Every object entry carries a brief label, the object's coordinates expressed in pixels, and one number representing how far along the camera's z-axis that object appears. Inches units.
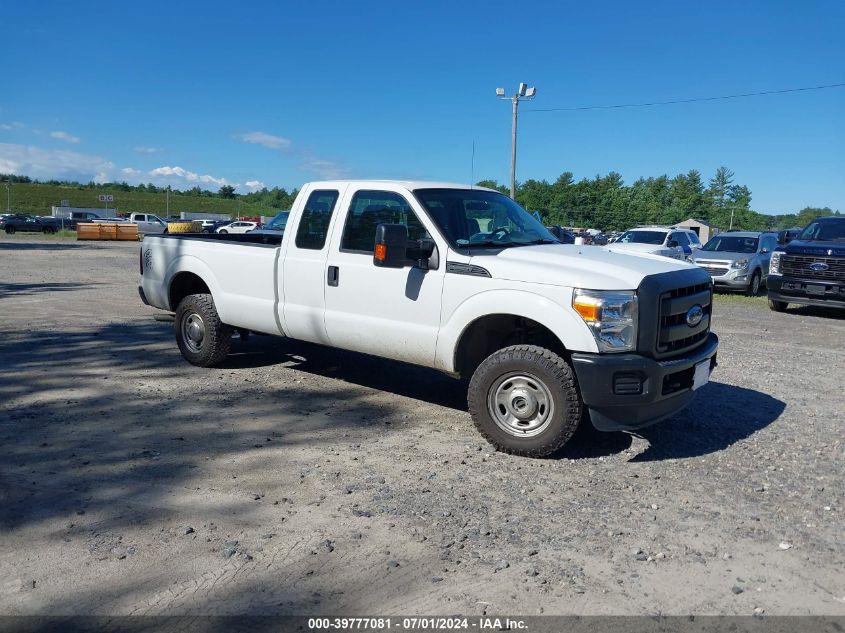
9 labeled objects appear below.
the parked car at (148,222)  2071.9
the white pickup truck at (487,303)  188.1
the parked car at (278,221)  753.0
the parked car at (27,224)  2001.7
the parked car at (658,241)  732.7
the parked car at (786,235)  569.3
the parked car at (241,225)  1868.8
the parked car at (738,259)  718.5
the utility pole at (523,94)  1353.3
